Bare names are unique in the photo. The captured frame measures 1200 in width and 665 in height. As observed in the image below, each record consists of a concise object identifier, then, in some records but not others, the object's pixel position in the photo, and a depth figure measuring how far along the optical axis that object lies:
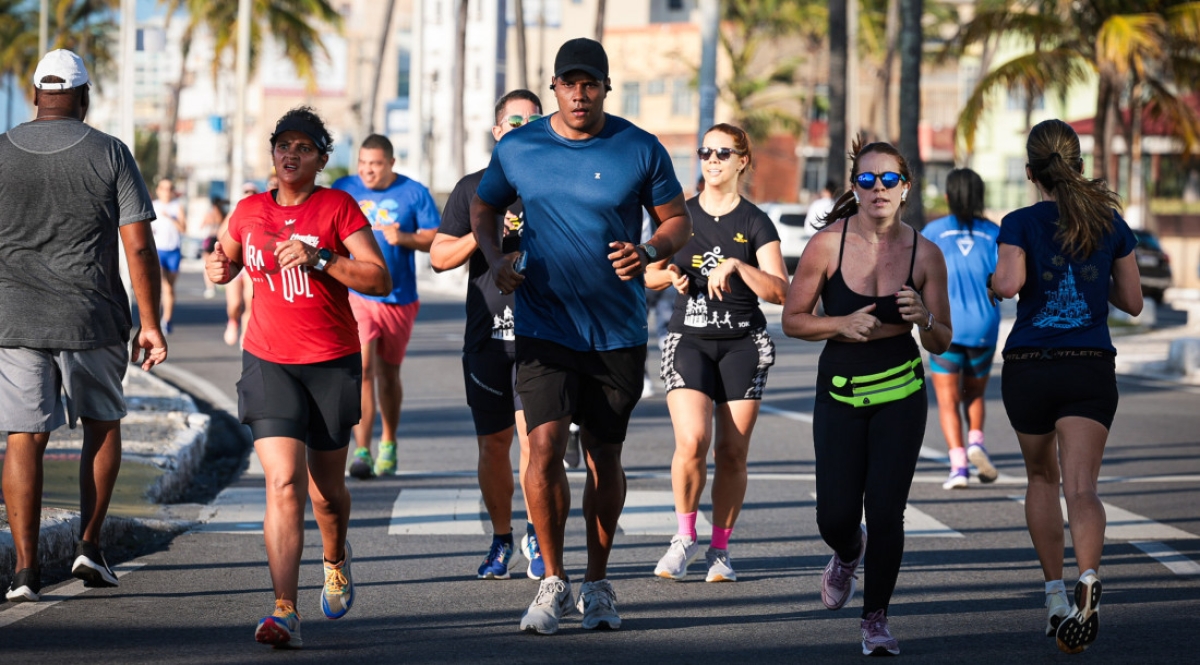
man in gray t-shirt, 12.67
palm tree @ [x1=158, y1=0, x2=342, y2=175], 106.31
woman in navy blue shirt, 11.99
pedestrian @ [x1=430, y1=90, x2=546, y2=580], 14.13
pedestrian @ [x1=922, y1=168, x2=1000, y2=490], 20.44
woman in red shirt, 11.42
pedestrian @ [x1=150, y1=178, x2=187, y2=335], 40.37
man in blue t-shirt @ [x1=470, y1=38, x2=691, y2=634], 11.83
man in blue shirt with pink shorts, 19.45
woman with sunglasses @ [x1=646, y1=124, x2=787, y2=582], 14.48
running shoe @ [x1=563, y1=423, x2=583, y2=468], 17.65
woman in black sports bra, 11.43
